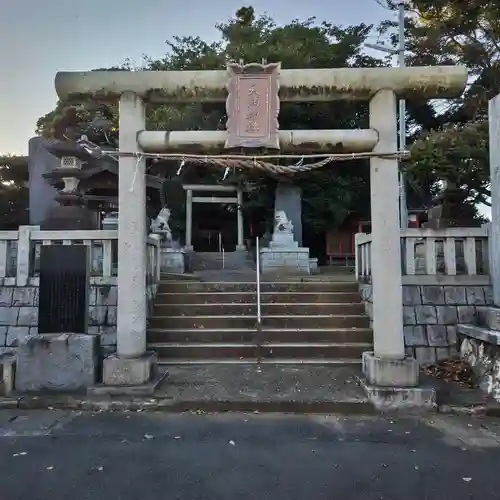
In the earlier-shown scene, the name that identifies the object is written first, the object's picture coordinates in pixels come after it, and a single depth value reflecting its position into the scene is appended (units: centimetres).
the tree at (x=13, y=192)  2084
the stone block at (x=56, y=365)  501
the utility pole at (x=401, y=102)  1486
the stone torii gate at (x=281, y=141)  497
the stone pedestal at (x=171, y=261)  1190
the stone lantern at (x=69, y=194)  752
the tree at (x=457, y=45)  1536
